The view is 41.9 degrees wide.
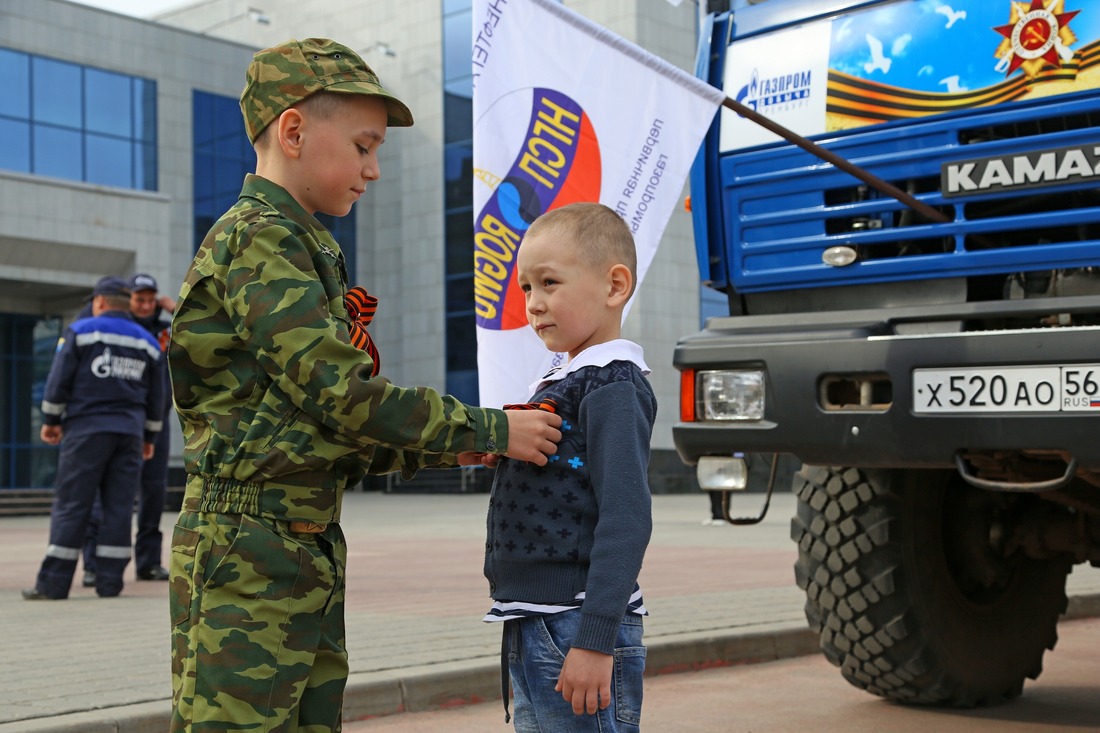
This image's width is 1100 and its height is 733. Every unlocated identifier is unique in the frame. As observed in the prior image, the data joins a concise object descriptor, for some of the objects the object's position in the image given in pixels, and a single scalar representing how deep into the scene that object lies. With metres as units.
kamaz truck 4.31
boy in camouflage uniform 2.47
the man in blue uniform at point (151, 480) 9.80
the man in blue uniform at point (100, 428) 8.66
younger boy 2.53
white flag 4.06
